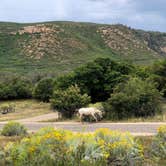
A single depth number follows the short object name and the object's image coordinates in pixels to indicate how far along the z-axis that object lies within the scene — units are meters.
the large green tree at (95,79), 35.66
